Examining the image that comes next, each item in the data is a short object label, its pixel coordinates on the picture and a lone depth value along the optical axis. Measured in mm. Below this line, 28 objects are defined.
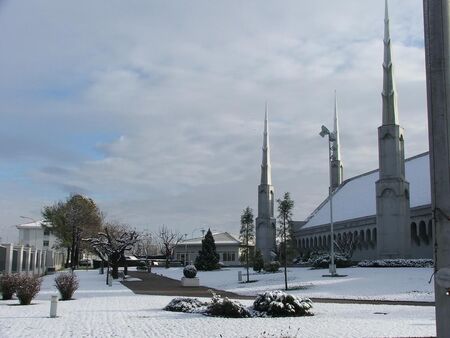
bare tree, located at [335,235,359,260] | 56928
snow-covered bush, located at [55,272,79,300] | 22203
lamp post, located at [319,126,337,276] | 37656
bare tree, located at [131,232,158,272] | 108662
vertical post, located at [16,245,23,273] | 36188
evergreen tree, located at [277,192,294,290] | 39894
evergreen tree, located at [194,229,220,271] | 55219
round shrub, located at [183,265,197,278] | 34594
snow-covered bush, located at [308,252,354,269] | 40250
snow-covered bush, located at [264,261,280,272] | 42000
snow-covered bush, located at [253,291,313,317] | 15836
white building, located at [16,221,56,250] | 121250
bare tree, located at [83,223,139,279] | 42575
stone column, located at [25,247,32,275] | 40406
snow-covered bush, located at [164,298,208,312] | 17203
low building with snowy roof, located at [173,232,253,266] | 100944
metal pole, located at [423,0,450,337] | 8281
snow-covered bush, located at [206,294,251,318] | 15625
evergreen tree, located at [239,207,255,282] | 54875
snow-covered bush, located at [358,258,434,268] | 36269
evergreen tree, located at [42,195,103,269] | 71250
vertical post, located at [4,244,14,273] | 32594
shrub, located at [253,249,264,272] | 47000
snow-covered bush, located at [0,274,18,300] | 21531
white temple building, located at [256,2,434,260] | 41812
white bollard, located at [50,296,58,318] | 15656
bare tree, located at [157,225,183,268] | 82900
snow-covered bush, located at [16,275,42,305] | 19750
